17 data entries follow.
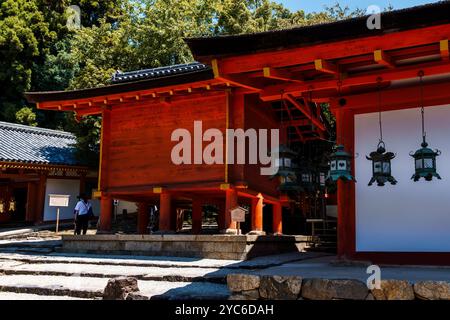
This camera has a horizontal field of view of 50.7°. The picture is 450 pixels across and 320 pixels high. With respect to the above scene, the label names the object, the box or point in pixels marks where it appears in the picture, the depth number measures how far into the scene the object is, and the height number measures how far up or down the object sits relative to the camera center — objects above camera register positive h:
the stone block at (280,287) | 6.14 -0.94
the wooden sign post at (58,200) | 16.91 +0.39
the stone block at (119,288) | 7.23 -1.16
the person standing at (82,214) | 16.89 -0.08
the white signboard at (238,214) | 12.73 +0.01
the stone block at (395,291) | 5.64 -0.87
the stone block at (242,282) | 6.41 -0.91
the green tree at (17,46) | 30.84 +10.76
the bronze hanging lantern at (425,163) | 7.75 +0.91
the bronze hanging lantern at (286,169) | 8.62 +0.84
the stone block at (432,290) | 5.43 -0.83
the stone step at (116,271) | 9.31 -1.30
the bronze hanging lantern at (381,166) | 8.23 +0.90
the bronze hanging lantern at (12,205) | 24.90 +0.28
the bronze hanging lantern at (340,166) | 8.21 +0.88
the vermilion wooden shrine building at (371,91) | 7.64 +2.50
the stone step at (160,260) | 10.95 -1.20
